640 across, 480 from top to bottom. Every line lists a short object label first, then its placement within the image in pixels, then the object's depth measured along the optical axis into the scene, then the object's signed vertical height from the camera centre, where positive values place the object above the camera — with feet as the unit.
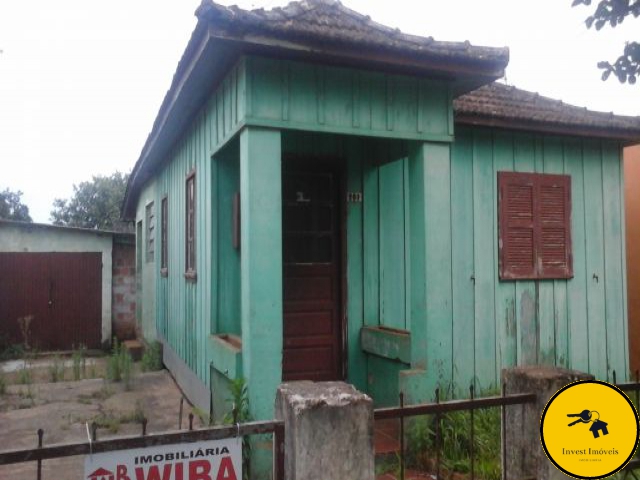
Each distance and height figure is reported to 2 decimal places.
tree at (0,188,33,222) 126.04 +13.61
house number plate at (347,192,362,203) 19.25 +2.15
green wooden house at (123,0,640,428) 14.30 +1.53
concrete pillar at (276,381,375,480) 7.95 -2.44
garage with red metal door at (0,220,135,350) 41.24 -1.50
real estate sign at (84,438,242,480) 7.22 -2.57
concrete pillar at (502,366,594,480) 9.77 -2.86
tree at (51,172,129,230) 120.16 +13.15
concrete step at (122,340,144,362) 35.17 -5.33
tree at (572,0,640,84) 11.60 +4.91
